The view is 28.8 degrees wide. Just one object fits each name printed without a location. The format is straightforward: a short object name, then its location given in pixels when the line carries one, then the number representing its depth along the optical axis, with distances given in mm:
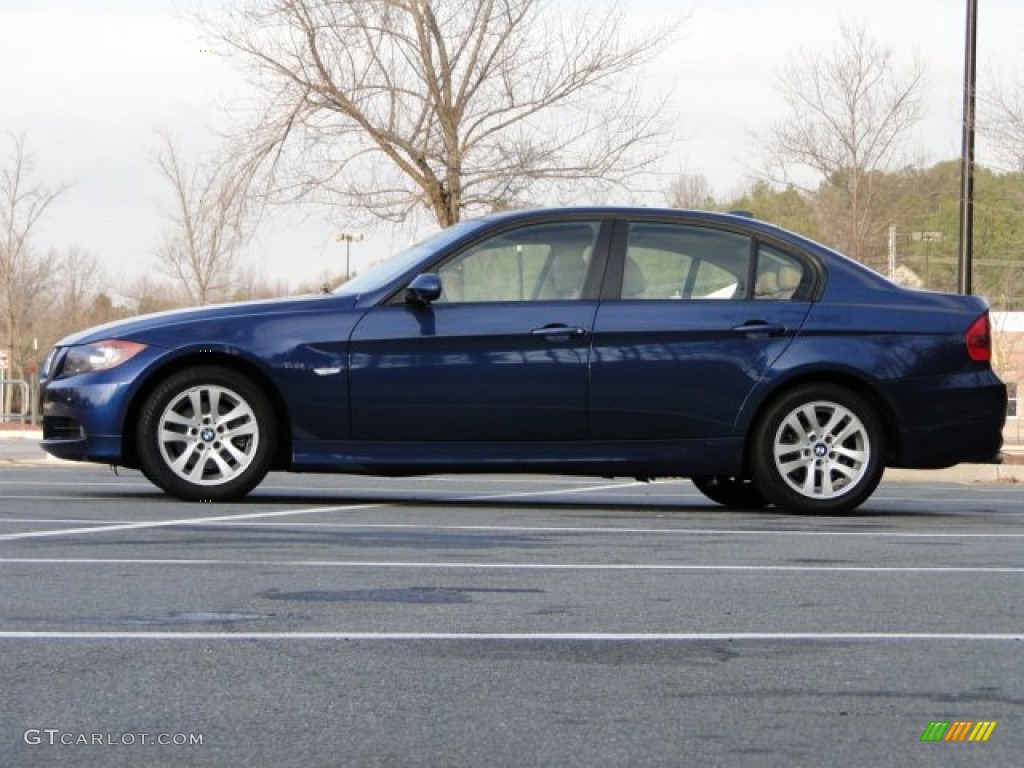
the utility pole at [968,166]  24469
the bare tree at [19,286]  50625
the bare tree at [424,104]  26156
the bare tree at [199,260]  45875
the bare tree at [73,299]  77875
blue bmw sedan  10406
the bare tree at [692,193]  50256
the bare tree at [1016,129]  28266
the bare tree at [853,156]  35375
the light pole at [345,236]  27686
